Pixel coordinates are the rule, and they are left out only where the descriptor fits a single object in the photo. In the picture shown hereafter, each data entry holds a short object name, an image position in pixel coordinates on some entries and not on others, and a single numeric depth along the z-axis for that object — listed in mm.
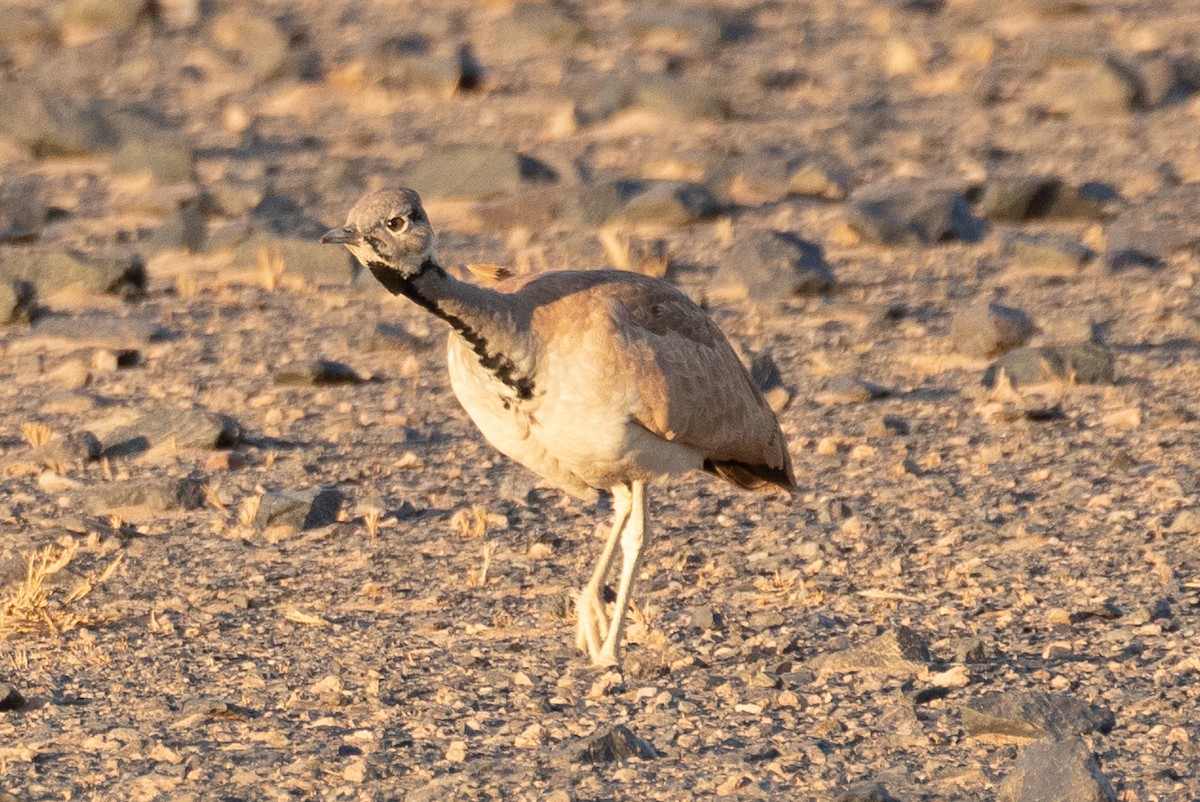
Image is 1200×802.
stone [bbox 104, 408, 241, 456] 16844
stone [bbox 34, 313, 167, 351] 19906
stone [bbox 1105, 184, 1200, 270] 21969
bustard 11383
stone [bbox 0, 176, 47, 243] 24047
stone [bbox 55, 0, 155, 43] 35750
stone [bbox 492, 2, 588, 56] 33937
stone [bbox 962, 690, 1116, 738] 10953
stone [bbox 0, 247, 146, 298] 21516
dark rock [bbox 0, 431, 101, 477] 16453
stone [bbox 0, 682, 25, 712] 11719
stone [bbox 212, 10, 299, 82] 32219
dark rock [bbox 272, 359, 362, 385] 18719
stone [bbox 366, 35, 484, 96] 31312
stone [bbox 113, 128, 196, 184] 26359
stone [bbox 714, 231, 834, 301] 21062
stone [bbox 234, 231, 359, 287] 22016
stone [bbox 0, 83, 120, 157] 27797
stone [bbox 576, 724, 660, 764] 10867
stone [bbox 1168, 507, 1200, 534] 14248
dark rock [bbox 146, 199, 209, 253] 23234
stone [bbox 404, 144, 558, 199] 25234
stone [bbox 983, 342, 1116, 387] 17984
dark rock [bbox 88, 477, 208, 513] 15398
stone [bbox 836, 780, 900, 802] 10086
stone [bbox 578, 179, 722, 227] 23812
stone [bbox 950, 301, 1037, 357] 19011
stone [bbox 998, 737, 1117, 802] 9945
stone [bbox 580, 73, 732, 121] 29234
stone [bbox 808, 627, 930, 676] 12078
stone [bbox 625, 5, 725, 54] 33844
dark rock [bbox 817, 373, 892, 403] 18000
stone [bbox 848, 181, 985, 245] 22922
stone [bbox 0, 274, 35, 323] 20609
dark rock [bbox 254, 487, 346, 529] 15039
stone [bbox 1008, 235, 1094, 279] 21891
